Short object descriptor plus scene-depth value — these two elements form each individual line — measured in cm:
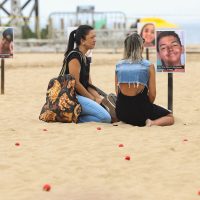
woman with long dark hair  1132
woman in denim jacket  1081
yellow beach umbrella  4616
